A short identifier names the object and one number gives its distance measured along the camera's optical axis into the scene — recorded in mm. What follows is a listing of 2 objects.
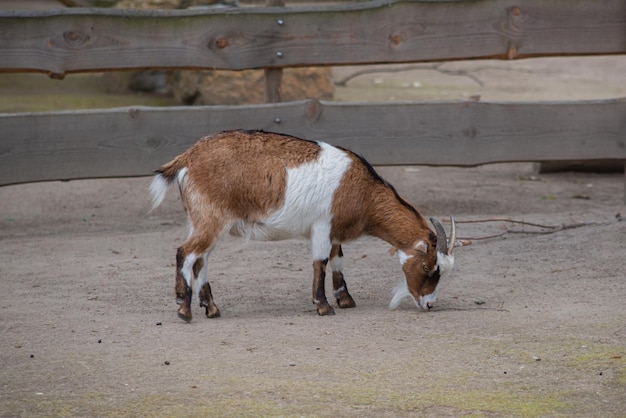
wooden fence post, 18875
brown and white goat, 12727
